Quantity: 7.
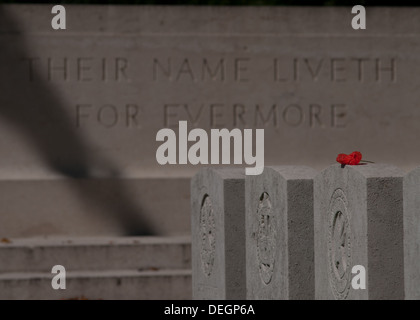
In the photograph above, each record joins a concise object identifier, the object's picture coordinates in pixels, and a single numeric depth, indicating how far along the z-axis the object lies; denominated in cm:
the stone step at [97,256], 1599
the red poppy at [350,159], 851
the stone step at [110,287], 1532
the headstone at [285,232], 947
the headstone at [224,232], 1120
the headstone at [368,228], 787
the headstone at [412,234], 747
